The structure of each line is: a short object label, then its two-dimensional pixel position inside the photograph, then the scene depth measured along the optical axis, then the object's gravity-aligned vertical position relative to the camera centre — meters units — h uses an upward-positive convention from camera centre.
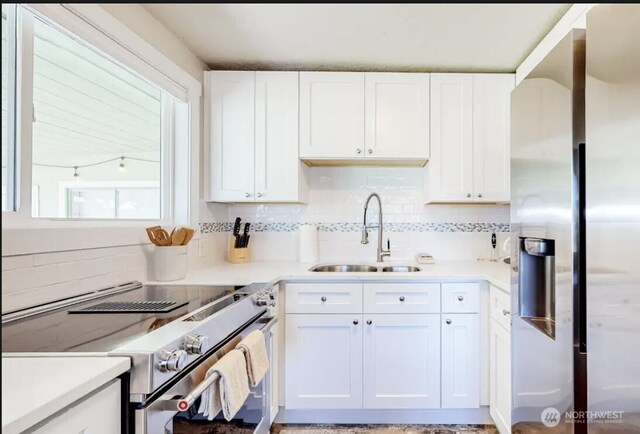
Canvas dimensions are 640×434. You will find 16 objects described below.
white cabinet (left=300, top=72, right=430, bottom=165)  2.47 +0.66
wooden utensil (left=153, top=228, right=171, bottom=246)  1.94 -0.10
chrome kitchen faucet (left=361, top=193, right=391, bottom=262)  2.70 -0.11
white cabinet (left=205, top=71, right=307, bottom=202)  2.48 +0.53
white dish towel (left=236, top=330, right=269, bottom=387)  1.47 -0.53
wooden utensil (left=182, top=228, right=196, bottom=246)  2.03 -0.09
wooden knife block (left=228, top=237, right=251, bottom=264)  2.71 -0.25
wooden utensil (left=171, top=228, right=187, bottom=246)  1.99 -0.09
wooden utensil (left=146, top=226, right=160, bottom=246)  1.93 -0.08
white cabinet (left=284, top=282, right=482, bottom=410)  2.15 -0.71
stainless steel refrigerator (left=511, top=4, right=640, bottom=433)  0.93 -0.04
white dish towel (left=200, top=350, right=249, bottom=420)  1.20 -0.55
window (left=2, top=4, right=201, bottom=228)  1.34 +0.43
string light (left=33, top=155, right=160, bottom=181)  1.57 +0.24
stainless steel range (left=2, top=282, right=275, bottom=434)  0.98 -0.33
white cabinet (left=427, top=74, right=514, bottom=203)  2.47 +0.51
